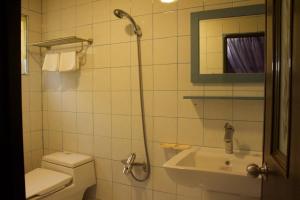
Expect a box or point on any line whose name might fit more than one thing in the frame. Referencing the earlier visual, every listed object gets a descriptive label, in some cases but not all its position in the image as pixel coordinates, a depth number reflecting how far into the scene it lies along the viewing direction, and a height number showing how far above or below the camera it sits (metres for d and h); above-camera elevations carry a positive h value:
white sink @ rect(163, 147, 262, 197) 1.28 -0.45
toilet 1.84 -0.69
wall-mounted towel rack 2.18 +0.49
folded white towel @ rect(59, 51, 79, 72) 2.21 +0.30
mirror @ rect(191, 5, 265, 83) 1.58 +0.33
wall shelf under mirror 1.55 -0.02
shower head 1.88 +0.59
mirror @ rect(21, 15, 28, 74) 2.44 +0.42
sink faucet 1.62 -0.29
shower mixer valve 1.93 -0.57
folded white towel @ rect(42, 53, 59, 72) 2.30 +0.30
